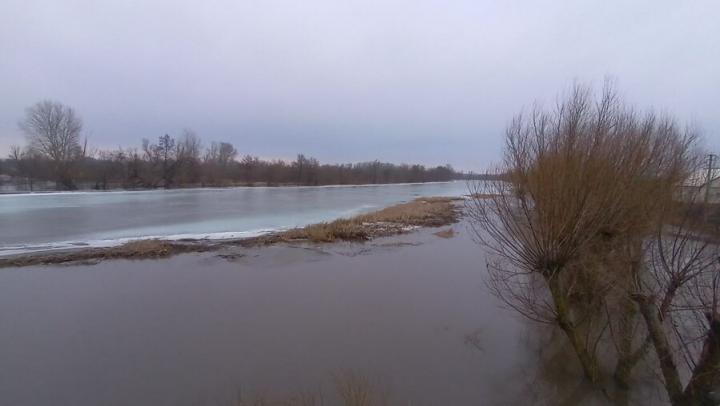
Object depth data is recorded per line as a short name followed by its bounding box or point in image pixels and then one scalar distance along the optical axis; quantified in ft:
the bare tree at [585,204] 14.48
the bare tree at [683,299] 11.71
